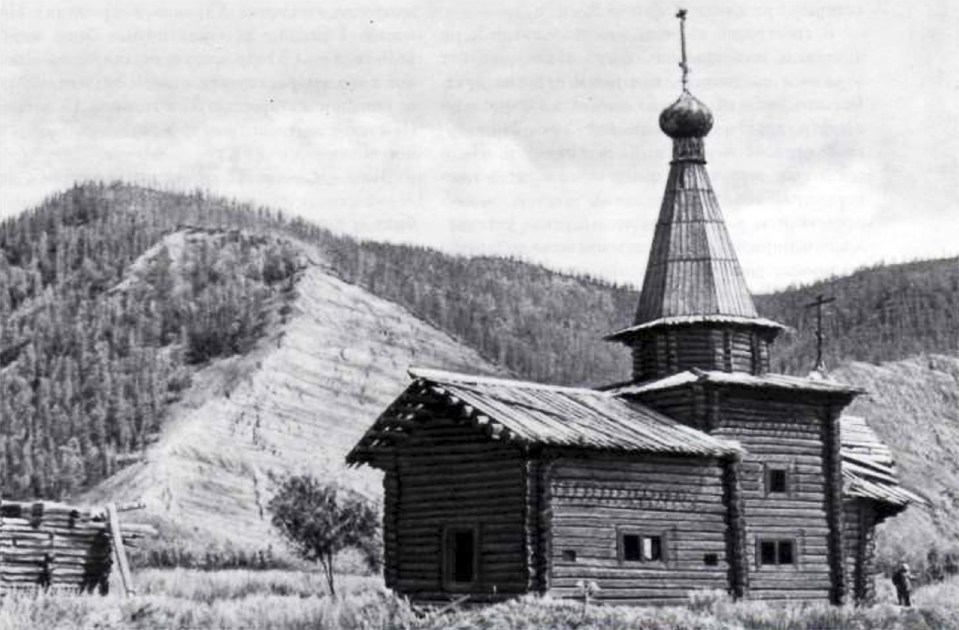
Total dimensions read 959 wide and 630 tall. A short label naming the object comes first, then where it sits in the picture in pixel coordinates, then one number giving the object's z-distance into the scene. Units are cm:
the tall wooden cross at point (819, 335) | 4280
